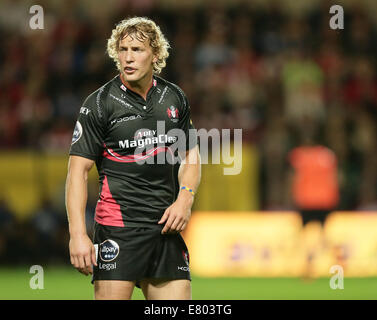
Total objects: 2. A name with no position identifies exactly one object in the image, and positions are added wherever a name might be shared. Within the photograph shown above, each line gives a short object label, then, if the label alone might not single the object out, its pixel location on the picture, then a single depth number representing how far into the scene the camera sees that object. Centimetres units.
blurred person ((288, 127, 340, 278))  2298
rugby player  902
